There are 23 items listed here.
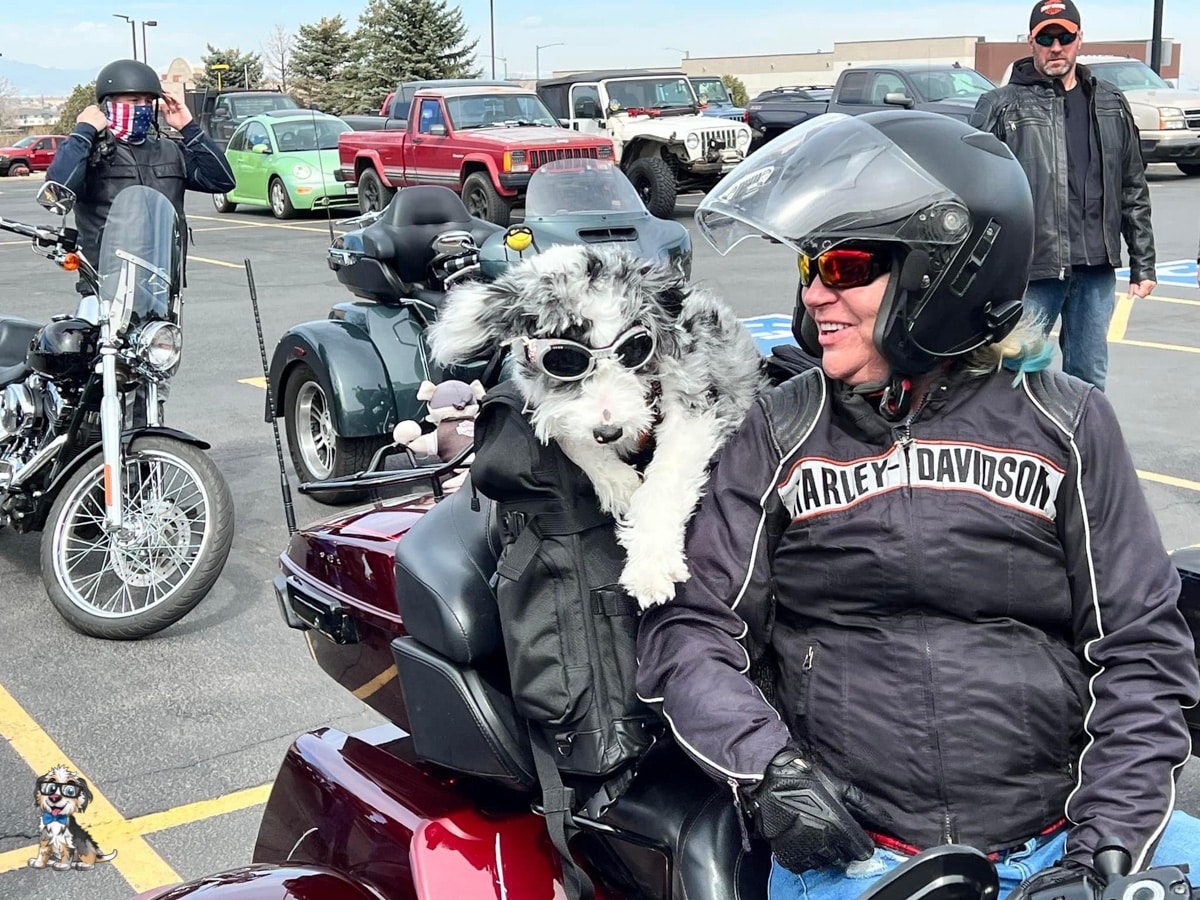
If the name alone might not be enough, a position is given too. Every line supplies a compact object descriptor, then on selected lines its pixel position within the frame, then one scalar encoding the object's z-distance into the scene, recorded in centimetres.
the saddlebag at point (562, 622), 181
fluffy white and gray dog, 181
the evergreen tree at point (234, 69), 5216
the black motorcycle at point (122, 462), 448
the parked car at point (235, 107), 2628
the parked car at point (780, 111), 2270
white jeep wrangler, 1786
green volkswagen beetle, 1991
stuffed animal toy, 465
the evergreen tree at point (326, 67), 4553
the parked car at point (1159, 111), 1967
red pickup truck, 1642
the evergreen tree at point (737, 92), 4886
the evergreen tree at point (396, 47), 4453
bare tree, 5128
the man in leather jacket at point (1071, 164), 564
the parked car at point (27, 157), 3550
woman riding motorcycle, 170
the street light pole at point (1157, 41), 2423
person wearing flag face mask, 600
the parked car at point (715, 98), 2278
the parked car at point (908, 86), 1889
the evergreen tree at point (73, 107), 4538
